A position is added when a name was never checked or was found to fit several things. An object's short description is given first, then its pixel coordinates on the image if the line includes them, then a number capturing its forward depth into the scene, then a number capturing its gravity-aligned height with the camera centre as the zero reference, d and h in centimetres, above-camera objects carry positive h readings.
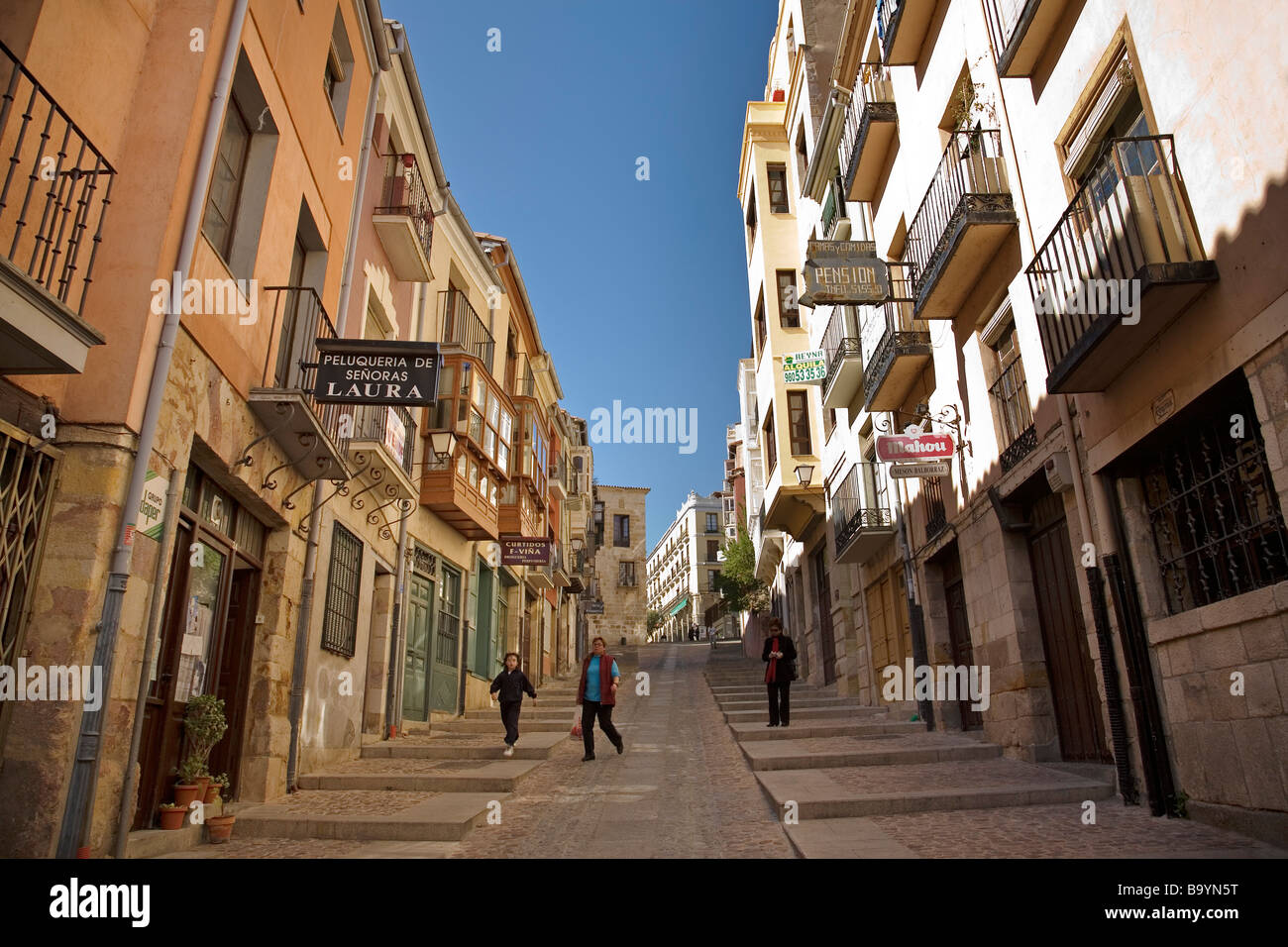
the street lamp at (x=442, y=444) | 1387 +448
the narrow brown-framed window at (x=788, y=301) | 1997 +982
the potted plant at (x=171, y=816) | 623 -74
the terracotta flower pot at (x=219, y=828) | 645 -87
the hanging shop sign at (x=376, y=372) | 769 +318
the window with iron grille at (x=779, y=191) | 2113 +1313
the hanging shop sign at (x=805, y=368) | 1507 +611
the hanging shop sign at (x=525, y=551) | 1784 +347
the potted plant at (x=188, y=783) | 643 -51
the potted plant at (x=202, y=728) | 670 -9
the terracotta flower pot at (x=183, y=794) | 643 -60
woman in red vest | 1063 +24
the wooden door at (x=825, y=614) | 1925 +219
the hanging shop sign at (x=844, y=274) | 1080 +567
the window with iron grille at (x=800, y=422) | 1958 +675
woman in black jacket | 1171 +53
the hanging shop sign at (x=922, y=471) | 1045 +294
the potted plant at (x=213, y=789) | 674 -60
